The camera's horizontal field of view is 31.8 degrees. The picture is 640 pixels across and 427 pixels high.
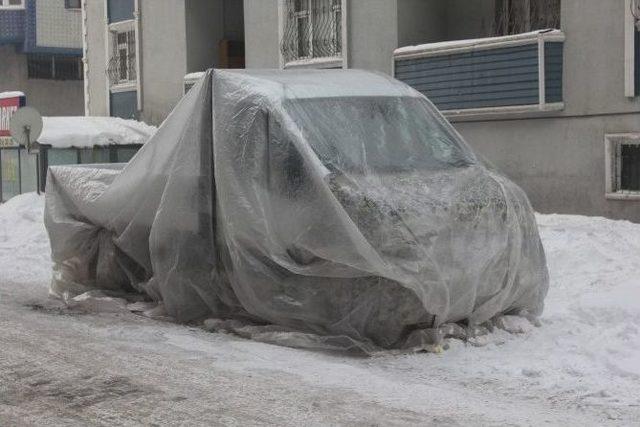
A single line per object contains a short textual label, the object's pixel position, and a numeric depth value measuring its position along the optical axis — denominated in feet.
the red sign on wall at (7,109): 77.15
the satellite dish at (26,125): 61.26
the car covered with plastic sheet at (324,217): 24.50
